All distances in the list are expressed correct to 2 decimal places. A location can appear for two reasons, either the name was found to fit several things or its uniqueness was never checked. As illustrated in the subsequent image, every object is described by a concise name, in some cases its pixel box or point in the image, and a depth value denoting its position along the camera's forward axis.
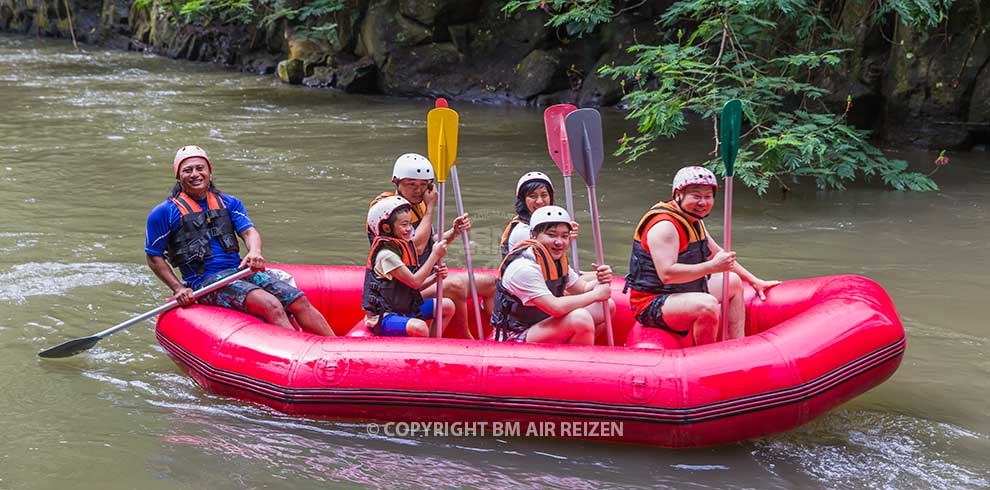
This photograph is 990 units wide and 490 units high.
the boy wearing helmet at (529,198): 5.14
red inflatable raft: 4.05
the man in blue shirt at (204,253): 4.92
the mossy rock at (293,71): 17.38
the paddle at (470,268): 4.80
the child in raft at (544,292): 4.35
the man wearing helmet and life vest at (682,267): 4.38
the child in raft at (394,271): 4.60
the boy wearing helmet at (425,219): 4.92
